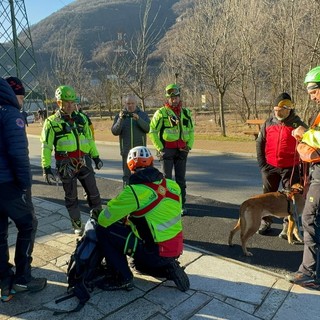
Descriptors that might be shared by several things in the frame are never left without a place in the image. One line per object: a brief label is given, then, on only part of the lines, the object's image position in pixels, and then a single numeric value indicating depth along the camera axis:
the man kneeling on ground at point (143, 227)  3.19
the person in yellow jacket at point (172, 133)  5.55
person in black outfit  3.05
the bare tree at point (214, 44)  15.49
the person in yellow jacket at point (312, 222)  3.36
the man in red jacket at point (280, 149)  4.42
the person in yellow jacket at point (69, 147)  4.60
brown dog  4.31
